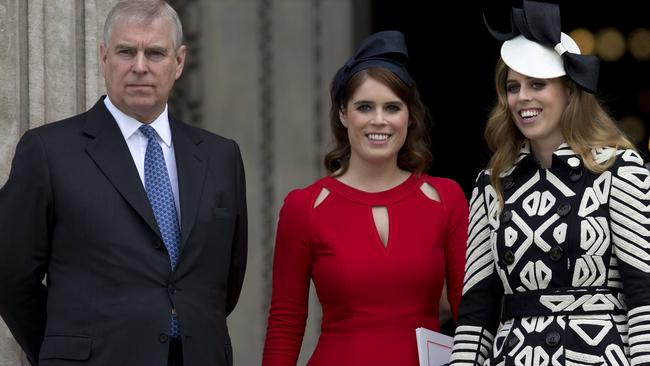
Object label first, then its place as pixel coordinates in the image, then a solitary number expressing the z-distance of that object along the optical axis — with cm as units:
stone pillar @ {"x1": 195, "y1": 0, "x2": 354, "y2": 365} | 1541
